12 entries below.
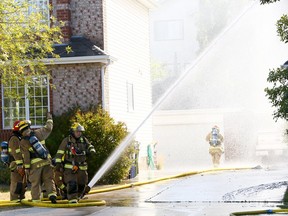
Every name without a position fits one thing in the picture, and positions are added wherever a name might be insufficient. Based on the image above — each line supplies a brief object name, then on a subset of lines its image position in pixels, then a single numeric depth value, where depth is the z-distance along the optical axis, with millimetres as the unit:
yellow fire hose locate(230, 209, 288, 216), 12636
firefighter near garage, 28812
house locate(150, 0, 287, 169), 37969
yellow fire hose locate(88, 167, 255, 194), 18645
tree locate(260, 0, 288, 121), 15820
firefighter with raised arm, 15828
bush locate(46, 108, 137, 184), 21438
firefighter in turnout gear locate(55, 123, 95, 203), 15688
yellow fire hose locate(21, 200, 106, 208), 15094
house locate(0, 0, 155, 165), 24125
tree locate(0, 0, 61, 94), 18844
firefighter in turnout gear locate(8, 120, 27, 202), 16188
